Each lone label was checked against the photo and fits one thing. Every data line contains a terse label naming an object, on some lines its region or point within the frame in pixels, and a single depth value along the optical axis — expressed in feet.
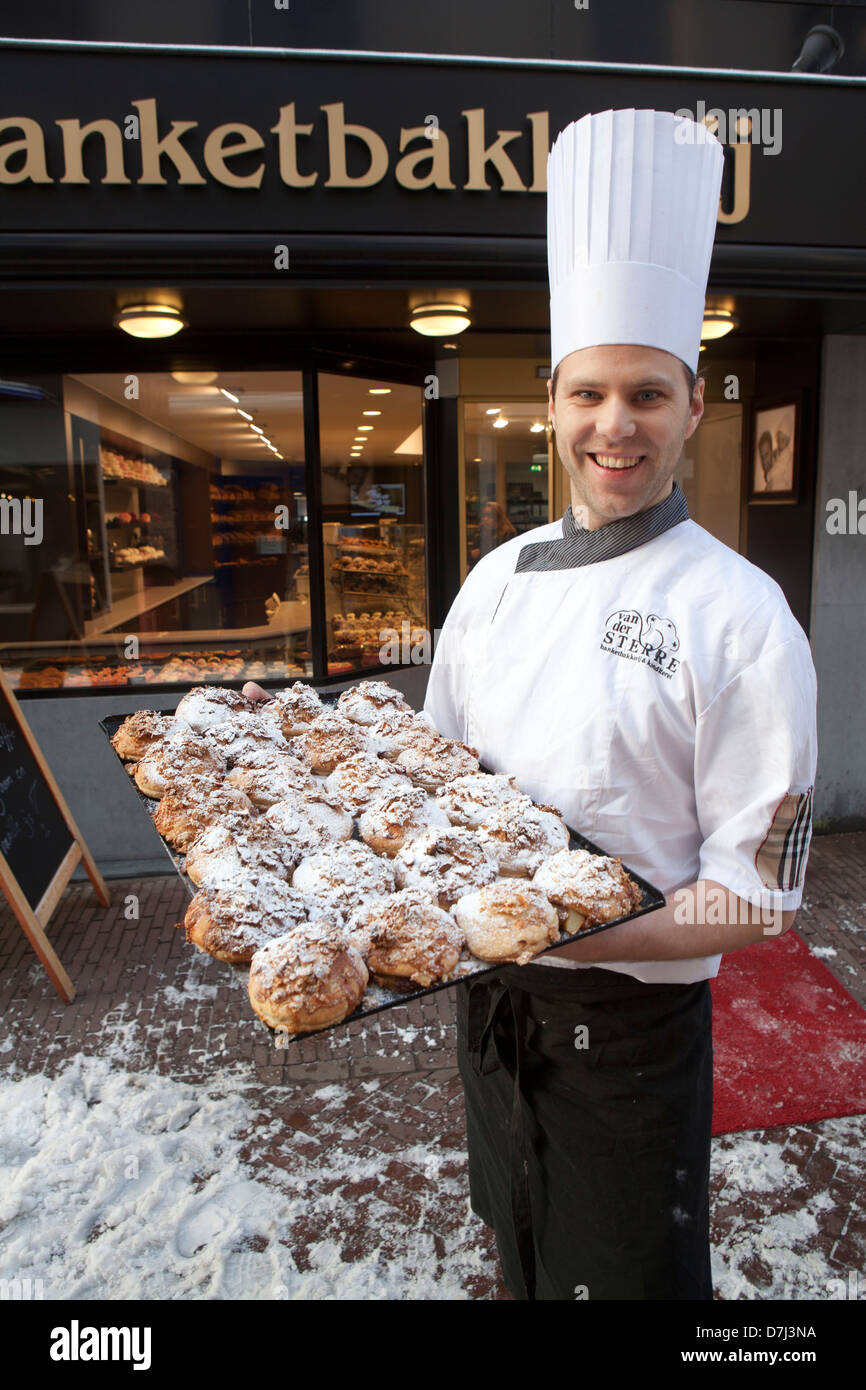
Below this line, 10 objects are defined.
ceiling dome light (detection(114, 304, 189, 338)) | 17.62
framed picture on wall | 22.04
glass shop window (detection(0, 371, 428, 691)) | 21.81
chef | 6.21
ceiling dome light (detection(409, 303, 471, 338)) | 18.26
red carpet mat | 12.01
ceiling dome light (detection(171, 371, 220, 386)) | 21.61
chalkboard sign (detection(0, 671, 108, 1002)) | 15.14
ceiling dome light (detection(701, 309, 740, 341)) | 19.17
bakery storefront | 15.87
